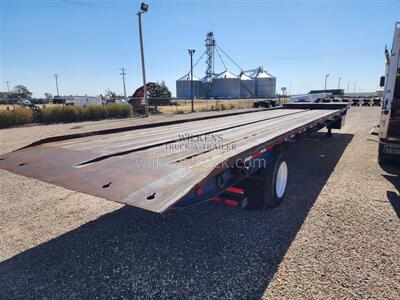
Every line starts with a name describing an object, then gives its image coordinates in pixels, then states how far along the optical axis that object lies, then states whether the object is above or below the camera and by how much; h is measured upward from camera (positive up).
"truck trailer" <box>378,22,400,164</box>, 5.89 -0.30
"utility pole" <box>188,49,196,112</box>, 26.77 +4.68
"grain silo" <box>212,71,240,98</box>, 96.00 +4.70
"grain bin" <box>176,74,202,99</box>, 99.09 +4.97
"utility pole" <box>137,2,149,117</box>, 19.31 +5.03
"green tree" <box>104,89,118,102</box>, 41.58 +1.18
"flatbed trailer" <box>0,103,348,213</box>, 2.17 -0.66
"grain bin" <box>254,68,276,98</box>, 102.25 +5.04
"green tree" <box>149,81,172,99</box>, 45.47 +1.68
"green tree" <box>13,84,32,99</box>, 96.75 +4.71
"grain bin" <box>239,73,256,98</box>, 101.06 +4.69
